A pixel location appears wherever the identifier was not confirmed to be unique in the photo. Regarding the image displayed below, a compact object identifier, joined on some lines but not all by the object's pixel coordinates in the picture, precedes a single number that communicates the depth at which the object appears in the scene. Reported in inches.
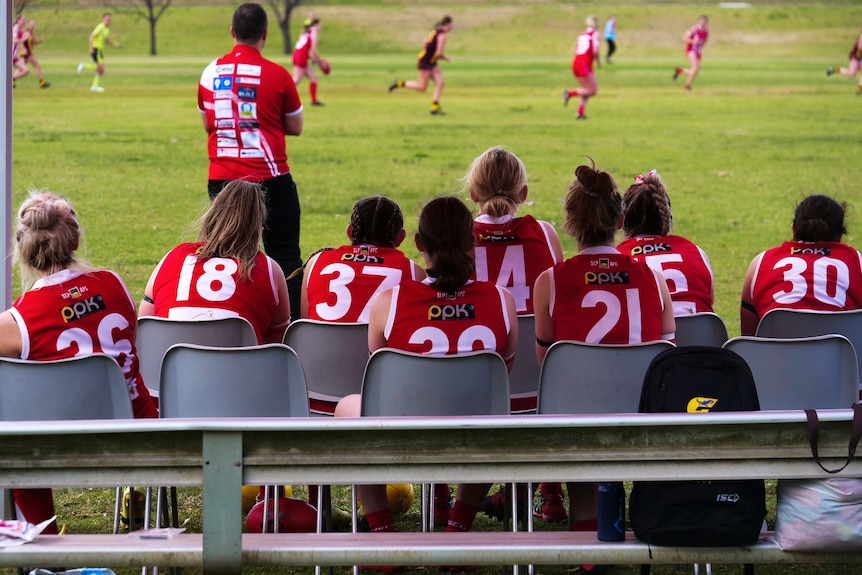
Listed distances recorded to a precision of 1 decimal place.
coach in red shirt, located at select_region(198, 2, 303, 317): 605.3
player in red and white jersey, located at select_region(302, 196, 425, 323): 378.0
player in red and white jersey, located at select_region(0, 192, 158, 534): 314.0
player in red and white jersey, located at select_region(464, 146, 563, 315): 427.5
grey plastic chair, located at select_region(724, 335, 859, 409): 315.0
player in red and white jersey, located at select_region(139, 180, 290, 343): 360.8
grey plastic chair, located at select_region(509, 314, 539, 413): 377.7
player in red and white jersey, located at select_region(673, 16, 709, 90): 2635.3
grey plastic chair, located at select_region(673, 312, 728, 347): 358.6
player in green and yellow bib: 2415.2
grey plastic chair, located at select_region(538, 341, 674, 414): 307.4
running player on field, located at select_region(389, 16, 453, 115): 2133.4
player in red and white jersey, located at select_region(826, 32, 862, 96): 2707.9
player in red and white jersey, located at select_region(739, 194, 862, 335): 394.9
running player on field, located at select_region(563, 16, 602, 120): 1897.1
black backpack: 253.4
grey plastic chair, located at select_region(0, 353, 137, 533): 288.2
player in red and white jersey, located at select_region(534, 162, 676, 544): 341.7
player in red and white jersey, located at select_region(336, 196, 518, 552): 319.9
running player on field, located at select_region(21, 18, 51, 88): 2384.4
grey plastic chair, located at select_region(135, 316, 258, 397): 335.3
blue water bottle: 256.7
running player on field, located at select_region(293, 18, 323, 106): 2262.5
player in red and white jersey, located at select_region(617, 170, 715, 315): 404.5
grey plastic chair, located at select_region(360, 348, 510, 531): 290.5
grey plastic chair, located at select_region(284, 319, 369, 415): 350.9
